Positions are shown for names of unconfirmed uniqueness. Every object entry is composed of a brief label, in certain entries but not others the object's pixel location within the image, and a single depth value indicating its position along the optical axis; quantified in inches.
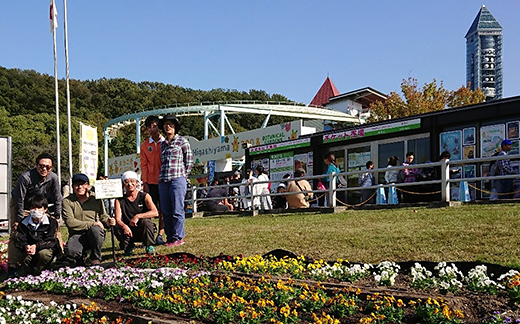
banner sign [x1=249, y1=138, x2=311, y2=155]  744.3
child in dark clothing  299.7
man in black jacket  313.4
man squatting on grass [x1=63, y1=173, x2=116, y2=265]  311.9
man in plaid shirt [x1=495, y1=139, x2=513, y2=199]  455.8
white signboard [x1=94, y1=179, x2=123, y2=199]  276.2
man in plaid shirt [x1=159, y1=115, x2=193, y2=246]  334.6
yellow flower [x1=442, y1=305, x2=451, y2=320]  152.6
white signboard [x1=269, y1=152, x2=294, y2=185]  770.2
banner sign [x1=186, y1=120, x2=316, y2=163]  1108.0
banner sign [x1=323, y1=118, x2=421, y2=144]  604.1
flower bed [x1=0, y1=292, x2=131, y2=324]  198.8
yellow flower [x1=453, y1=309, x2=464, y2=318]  155.0
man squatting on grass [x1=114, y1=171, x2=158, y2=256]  329.4
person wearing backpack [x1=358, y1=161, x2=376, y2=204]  556.6
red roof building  2758.4
